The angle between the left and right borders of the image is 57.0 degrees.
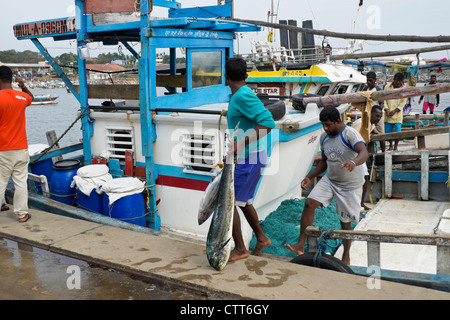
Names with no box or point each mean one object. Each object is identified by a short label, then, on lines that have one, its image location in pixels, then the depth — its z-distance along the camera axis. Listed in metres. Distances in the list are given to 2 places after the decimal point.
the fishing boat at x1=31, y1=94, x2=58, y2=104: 46.22
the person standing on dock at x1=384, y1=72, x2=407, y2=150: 8.62
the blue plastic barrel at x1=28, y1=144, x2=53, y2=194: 6.65
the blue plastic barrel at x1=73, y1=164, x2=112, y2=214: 5.73
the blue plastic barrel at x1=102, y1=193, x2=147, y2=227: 5.51
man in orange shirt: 4.70
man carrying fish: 3.44
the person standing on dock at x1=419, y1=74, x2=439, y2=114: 15.95
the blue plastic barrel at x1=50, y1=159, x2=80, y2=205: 6.06
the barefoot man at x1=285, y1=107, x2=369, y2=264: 4.29
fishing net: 5.36
